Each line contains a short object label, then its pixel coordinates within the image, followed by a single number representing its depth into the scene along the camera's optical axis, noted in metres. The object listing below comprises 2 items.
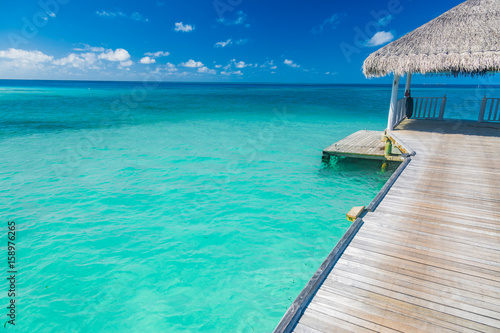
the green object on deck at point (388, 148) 9.43
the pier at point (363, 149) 9.73
